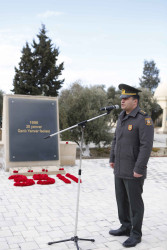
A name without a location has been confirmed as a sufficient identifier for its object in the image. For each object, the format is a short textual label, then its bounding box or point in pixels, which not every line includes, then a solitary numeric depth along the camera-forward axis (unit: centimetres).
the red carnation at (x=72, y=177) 691
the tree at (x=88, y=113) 1398
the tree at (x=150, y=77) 5875
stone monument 763
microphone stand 336
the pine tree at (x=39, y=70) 3203
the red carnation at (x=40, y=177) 679
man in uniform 328
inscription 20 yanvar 779
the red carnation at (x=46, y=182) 644
